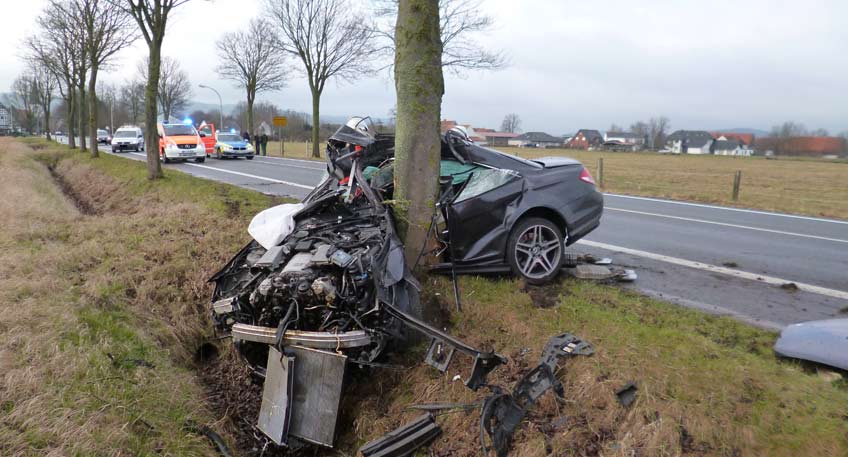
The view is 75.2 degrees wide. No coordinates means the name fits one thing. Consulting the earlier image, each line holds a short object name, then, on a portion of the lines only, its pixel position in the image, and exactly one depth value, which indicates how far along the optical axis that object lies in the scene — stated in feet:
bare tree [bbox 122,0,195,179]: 44.75
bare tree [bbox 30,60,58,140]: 134.89
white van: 114.42
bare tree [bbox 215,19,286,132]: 129.80
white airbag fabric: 15.11
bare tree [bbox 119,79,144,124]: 199.50
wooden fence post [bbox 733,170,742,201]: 46.87
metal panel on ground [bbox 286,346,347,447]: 11.50
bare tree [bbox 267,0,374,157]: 99.14
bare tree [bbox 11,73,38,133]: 185.06
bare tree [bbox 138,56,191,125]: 181.57
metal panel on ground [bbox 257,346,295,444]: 11.60
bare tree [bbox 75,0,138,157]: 74.59
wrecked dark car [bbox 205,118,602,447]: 11.65
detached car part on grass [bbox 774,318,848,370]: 11.11
